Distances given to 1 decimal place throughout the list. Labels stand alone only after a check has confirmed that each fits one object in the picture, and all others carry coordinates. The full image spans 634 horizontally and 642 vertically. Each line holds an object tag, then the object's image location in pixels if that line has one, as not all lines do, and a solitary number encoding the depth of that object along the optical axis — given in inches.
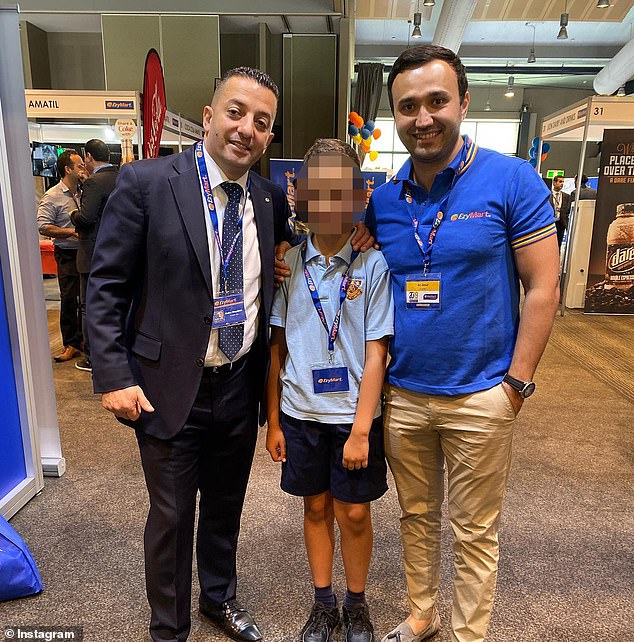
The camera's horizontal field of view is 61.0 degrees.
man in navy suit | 52.2
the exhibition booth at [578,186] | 249.0
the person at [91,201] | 149.8
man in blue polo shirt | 50.8
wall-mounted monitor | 297.4
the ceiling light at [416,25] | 312.8
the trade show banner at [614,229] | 251.1
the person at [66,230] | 173.0
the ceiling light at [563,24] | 308.2
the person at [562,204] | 279.1
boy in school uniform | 54.9
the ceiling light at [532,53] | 375.9
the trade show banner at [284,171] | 249.3
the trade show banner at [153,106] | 127.5
